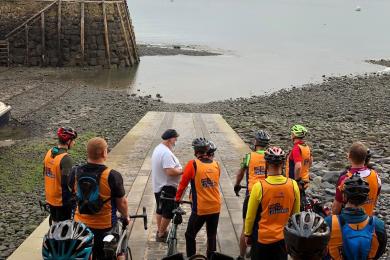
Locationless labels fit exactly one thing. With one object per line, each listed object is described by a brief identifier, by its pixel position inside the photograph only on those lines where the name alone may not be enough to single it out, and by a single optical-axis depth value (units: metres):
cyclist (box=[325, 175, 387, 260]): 4.21
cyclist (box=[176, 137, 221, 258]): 6.29
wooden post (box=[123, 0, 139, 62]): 44.06
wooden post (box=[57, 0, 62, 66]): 39.50
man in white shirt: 7.01
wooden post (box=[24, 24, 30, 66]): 39.62
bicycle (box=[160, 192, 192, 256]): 6.18
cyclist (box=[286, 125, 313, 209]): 7.61
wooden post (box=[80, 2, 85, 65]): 39.81
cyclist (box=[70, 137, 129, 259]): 5.18
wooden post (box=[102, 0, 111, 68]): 40.50
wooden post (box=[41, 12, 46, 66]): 39.28
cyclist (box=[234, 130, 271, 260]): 6.61
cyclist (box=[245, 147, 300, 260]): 5.25
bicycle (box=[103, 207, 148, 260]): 4.76
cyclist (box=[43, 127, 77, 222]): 6.46
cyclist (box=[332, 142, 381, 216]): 5.44
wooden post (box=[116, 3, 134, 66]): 41.99
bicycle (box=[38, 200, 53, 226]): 6.47
